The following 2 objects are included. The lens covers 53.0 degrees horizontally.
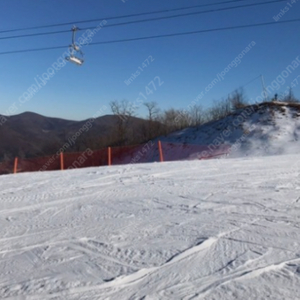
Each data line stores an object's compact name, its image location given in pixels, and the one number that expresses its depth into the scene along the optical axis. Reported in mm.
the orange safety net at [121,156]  18875
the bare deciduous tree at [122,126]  47662
